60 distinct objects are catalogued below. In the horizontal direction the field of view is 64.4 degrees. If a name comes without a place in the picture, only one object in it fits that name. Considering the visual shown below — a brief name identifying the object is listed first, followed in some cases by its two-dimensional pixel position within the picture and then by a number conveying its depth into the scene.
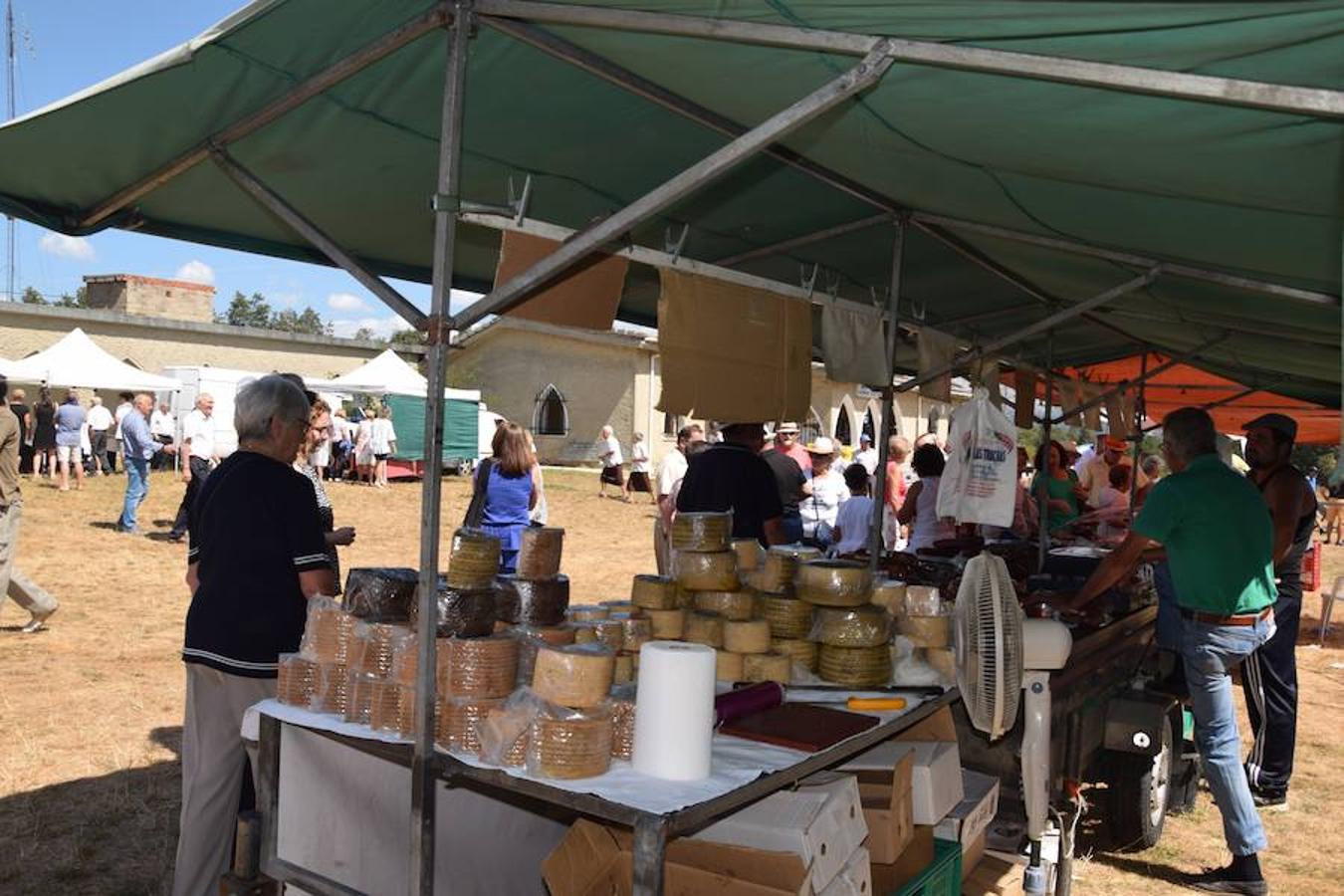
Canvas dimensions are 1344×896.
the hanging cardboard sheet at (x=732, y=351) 4.32
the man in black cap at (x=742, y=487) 5.75
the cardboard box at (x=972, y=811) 3.62
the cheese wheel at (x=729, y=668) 3.48
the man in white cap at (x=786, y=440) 10.26
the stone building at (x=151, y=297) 35.47
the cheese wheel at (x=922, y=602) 3.73
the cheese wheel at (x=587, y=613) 3.42
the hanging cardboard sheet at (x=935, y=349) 6.34
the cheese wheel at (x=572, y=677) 2.70
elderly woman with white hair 3.40
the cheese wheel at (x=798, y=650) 3.56
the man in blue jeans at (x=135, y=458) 14.44
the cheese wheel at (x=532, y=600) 3.22
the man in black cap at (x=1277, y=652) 5.99
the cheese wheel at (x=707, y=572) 3.62
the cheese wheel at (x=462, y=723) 2.80
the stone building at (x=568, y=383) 30.22
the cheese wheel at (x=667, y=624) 3.49
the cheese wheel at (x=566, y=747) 2.59
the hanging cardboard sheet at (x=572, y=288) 3.58
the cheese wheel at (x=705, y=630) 3.50
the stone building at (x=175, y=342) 27.50
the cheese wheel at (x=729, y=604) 3.56
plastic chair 10.88
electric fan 3.24
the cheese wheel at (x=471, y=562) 3.10
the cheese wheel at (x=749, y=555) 3.88
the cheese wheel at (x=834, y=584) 3.55
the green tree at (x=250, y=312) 98.62
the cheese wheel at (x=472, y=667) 2.86
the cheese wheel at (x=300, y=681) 3.13
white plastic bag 4.96
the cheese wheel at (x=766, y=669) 3.49
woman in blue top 7.33
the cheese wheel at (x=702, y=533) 3.72
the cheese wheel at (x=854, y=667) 3.49
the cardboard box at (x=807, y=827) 2.68
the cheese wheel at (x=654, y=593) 3.53
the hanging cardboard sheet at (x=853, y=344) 5.44
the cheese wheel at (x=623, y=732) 2.74
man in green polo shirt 4.69
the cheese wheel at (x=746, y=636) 3.47
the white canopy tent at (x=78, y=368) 21.64
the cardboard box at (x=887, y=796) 3.19
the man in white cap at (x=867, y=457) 15.29
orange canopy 11.52
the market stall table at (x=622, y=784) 2.38
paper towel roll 2.59
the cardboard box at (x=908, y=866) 3.24
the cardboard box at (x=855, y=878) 2.80
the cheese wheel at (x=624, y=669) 3.24
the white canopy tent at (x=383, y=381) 24.28
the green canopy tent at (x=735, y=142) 2.35
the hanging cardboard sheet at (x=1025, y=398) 8.86
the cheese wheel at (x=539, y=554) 3.39
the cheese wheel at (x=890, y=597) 3.72
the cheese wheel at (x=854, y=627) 3.49
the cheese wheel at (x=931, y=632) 3.65
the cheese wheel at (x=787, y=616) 3.57
